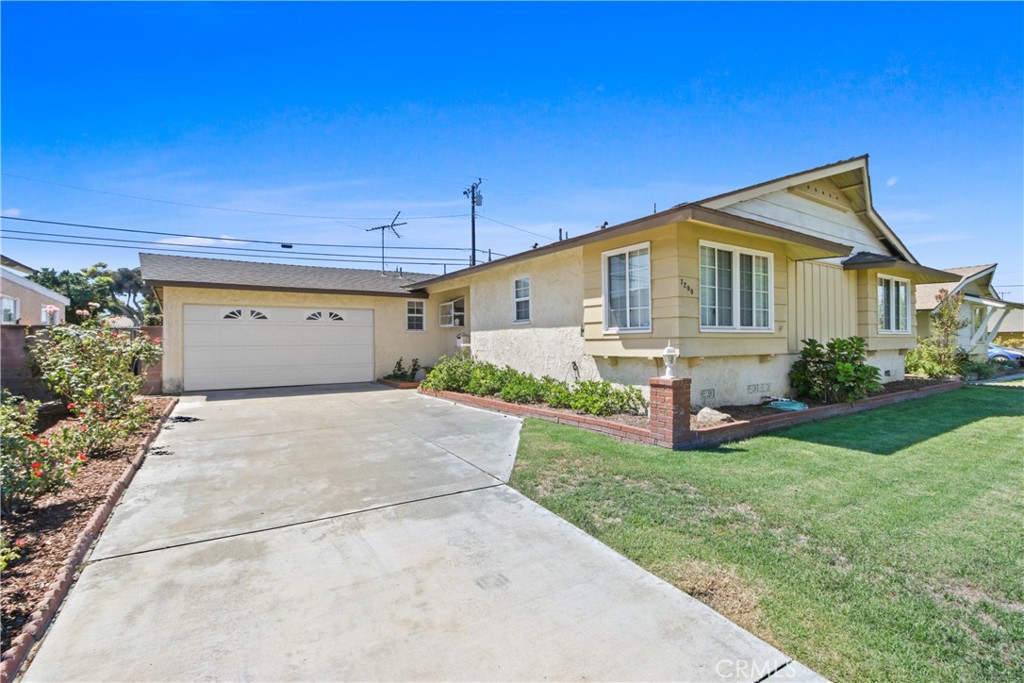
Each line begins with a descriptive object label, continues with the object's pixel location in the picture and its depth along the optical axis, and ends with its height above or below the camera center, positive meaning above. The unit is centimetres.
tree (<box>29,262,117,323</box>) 3275 +417
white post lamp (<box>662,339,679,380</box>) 627 -26
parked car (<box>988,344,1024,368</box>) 1873 -93
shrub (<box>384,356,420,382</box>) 1438 -104
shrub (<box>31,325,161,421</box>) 638 -35
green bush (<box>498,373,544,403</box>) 916 -106
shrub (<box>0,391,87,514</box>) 359 -100
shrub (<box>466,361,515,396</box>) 1027 -93
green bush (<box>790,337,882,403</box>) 866 -70
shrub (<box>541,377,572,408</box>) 850 -103
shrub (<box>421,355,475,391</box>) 1114 -89
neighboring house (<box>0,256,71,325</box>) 1448 +167
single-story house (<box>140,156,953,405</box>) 764 +77
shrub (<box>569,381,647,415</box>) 774 -107
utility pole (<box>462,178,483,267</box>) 2547 +744
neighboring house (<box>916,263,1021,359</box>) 1741 +107
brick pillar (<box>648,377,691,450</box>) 593 -97
